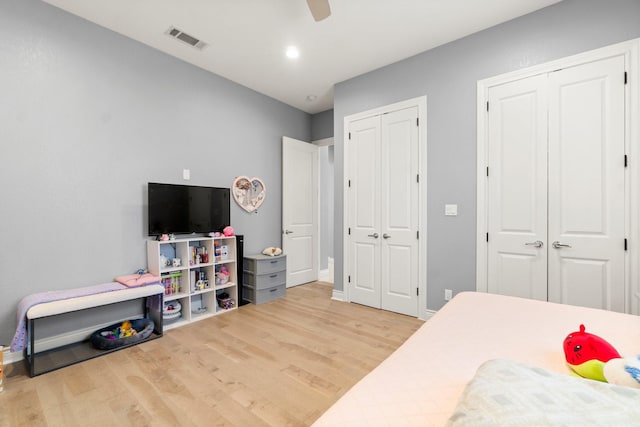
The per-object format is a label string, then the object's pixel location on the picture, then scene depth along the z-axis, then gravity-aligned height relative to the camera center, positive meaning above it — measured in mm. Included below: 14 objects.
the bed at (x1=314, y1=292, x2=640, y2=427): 762 -543
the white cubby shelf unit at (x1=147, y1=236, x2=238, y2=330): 2941 -674
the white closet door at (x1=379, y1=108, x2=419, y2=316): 3201 +30
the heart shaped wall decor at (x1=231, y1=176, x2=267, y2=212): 3858 +297
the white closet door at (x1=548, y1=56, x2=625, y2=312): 2186 +221
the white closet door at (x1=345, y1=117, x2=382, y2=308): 3504 +33
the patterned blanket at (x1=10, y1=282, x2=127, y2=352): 2041 -660
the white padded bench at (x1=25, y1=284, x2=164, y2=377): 2053 -864
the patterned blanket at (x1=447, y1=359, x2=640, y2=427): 602 -440
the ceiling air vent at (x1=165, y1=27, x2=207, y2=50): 2779 +1782
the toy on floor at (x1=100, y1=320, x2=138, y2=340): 2520 -1080
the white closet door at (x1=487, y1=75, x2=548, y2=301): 2471 +211
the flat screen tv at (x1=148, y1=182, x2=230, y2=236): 2879 +50
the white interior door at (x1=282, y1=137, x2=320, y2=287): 4465 +47
